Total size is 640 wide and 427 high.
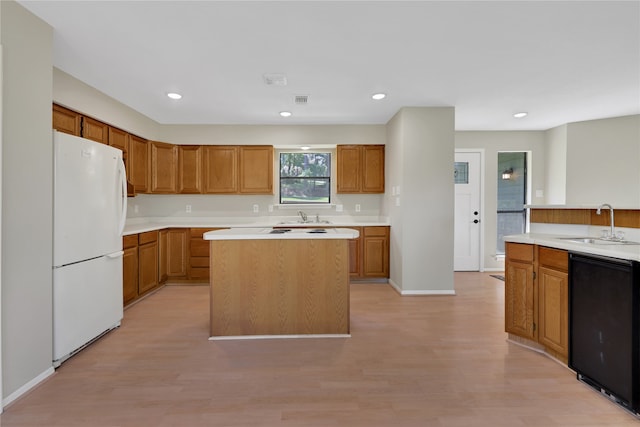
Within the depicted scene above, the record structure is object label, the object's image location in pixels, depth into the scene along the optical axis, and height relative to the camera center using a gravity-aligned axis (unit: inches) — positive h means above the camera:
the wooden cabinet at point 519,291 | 105.8 -27.2
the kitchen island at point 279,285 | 115.9 -27.0
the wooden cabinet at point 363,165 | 206.1 +28.7
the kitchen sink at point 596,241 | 94.0 -9.1
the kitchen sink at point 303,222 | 195.9 -7.8
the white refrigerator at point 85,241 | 93.8 -10.4
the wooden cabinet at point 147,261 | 161.8 -27.4
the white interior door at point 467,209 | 227.0 +1.1
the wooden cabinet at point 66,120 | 119.9 +34.1
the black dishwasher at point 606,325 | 73.9 -28.5
